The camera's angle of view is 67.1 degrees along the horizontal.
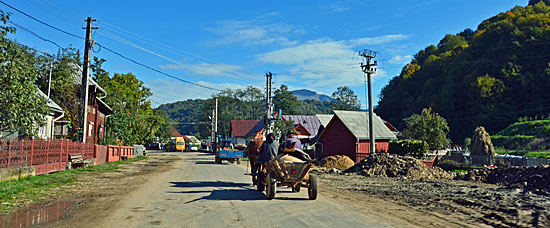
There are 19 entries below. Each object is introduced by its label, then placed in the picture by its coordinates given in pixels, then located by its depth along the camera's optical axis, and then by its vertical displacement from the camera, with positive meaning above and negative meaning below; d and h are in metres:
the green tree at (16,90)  14.49 +1.92
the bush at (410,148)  33.16 -0.29
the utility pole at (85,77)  23.88 +3.84
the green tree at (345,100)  115.19 +12.41
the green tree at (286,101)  112.25 +11.73
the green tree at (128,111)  42.00 +4.04
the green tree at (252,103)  110.56 +11.04
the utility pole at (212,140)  67.53 +0.58
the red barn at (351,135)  37.25 +0.83
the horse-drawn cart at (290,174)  11.14 -0.83
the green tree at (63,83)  28.75 +4.22
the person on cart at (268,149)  12.37 -0.15
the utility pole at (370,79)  28.94 +4.67
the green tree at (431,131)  43.28 +1.43
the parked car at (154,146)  103.25 -0.63
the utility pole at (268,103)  42.00 +4.22
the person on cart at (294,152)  11.91 -0.23
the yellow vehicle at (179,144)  85.50 -0.04
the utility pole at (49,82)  26.85 +4.03
